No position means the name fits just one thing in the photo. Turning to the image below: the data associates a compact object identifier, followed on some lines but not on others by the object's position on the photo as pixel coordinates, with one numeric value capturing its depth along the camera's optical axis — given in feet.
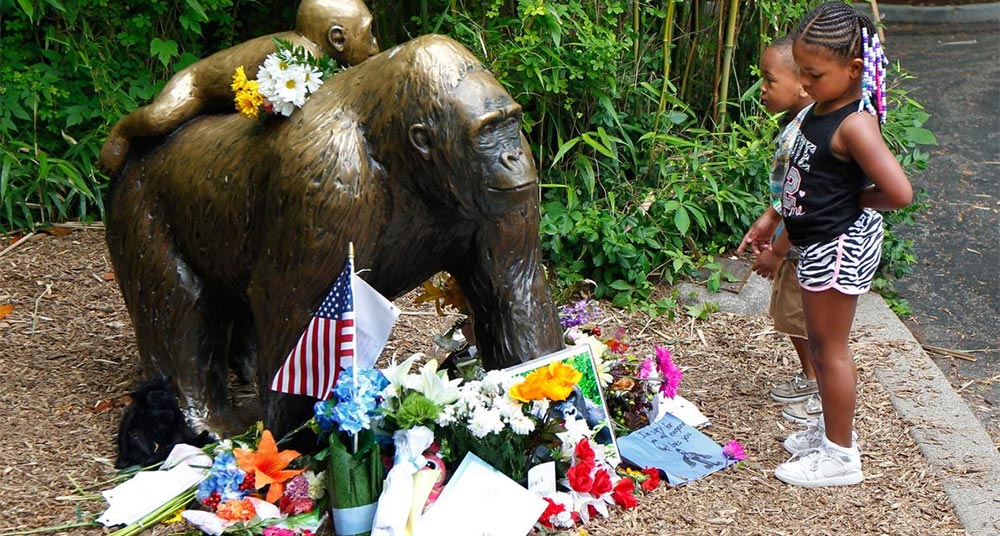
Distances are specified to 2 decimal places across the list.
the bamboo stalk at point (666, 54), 16.30
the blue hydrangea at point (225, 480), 8.71
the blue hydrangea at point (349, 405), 8.20
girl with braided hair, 9.18
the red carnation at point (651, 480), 9.73
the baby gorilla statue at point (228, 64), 9.53
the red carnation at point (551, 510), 8.88
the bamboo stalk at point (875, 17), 16.31
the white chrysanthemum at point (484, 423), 8.61
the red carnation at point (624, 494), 9.43
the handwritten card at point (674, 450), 10.03
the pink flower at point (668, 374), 10.57
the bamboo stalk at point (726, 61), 16.80
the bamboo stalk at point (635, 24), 16.37
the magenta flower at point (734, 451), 10.32
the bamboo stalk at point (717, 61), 17.30
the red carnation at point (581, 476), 9.10
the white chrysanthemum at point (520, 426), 8.68
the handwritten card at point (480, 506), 8.52
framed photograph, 9.32
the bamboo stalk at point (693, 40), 17.40
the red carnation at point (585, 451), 9.14
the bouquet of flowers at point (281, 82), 8.43
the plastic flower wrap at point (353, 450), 8.23
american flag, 8.05
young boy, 11.06
